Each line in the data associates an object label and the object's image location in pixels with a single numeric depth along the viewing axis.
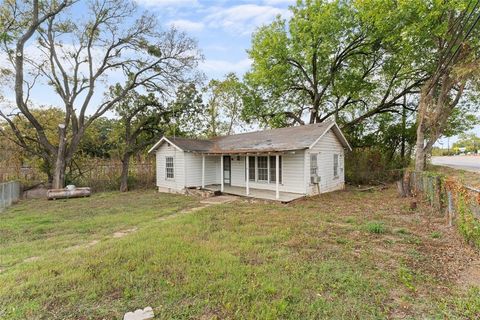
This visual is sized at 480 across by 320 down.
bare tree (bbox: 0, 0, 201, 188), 13.41
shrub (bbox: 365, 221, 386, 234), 5.97
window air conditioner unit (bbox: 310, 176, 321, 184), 11.45
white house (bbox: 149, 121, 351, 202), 11.28
